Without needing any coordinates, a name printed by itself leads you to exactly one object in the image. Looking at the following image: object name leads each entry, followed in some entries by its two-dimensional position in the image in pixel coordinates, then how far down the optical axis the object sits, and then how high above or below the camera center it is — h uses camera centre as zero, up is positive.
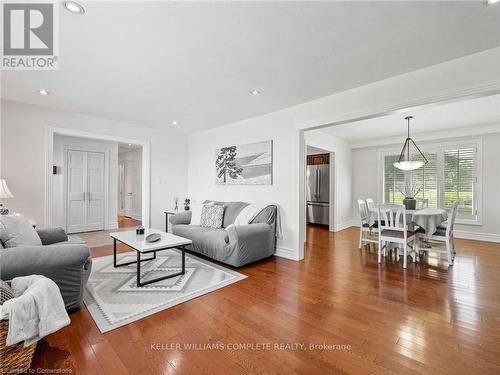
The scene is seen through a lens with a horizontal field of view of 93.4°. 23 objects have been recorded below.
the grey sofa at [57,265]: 1.86 -0.66
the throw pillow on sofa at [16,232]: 2.21 -0.46
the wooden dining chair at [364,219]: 4.47 -0.61
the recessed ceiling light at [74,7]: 1.69 +1.31
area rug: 2.16 -1.14
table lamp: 3.15 -0.10
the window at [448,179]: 5.25 +0.22
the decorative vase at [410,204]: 4.36 -0.29
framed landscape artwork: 4.26 +0.46
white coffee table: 2.70 -0.70
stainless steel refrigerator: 6.66 -0.16
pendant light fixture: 4.66 +0.48
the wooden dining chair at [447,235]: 3.56 -0.74
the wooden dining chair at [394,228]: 3.53 -0.62
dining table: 3.76 -0.50
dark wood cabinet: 6.68 +0.85
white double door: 5.82 -0.12
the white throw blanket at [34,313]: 1.32 -0.76
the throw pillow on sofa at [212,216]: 4.21 -0.54
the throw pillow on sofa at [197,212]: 4.51 -0.49
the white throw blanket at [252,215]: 3.93 -0.46
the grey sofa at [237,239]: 3.32 -0.78
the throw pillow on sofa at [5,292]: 1.51 -0.70
